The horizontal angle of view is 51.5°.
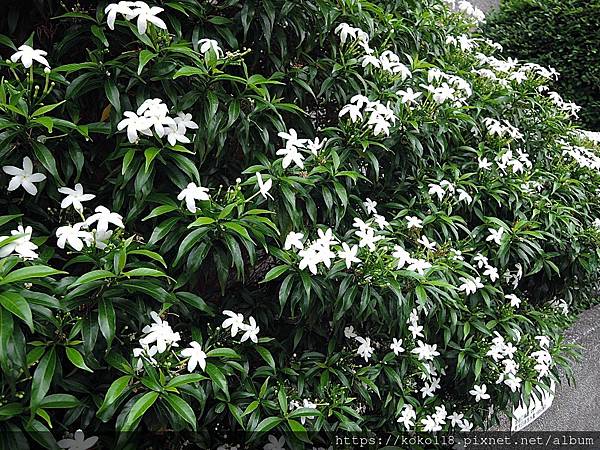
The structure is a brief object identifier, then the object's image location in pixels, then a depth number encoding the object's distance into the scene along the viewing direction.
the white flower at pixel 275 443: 1.66
